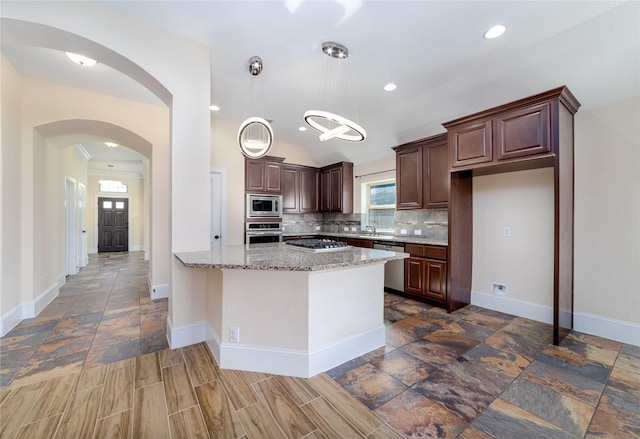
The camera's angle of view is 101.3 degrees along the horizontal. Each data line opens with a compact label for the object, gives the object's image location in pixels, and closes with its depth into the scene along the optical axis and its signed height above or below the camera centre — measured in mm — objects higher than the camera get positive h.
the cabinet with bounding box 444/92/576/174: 2570 +898
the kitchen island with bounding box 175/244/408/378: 2047 -767
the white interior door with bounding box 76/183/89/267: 6230 -237
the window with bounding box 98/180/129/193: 8833 +1102
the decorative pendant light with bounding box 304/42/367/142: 2314 +1647
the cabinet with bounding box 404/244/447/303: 3562 -766
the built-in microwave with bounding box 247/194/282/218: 5004 +244
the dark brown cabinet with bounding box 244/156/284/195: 5016 +853
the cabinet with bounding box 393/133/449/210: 3824 +693
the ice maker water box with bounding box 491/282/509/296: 3473 -944
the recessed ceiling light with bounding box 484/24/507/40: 2257 +1644
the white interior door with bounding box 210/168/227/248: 4699 +220
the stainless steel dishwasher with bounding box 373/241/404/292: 4113 -820
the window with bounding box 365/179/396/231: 5148 +300
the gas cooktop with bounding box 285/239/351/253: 2491 -276
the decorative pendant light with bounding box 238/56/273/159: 2584 +851
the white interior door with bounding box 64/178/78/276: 5191 -175
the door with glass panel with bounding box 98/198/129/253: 8953 -230
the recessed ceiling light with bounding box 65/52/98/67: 2660 +1636
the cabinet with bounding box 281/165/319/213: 5703 +668
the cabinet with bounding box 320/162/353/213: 5660 +671
